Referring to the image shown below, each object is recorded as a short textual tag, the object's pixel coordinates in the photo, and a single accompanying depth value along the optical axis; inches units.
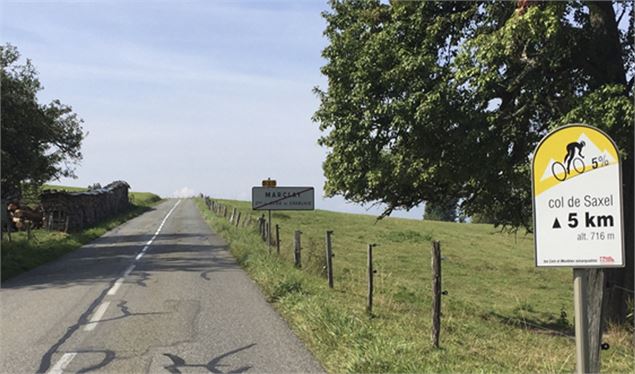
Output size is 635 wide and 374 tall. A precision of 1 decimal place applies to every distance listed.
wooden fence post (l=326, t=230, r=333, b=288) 536.1
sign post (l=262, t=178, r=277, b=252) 792.8
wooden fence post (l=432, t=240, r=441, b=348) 311.5
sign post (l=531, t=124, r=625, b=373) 168.4
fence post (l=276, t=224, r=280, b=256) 765.3
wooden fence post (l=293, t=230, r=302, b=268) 663.8
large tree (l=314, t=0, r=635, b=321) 410.0
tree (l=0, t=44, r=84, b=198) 873.5
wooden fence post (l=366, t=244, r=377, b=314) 414.6
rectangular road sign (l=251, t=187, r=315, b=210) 791.1
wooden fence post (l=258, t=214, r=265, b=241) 947.4
